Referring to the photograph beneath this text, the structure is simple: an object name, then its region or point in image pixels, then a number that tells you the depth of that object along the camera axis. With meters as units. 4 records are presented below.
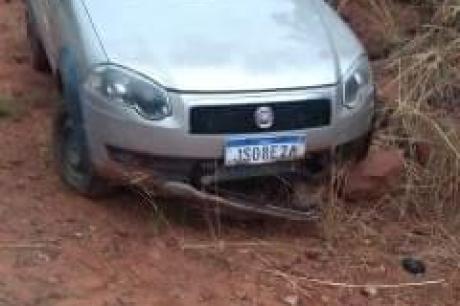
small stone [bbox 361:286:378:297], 4.14
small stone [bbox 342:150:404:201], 4.86
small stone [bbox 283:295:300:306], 4.01
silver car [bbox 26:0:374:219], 4.20
